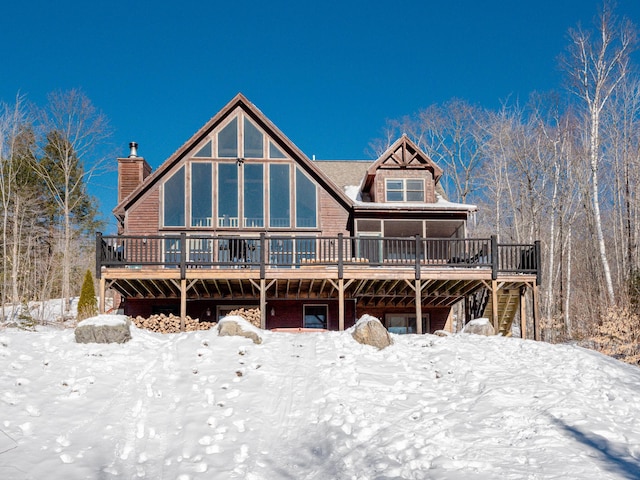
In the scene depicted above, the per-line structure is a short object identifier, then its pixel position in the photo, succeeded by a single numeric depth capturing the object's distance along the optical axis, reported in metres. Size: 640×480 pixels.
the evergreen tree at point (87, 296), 22.39
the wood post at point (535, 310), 16.43
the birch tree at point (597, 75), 22.92
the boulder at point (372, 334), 12.87
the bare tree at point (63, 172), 32.44
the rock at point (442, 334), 14.58
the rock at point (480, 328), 14.38
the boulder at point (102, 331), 12.23
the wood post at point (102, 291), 16.08
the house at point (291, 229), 17.39
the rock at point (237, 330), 12.98
